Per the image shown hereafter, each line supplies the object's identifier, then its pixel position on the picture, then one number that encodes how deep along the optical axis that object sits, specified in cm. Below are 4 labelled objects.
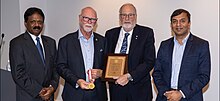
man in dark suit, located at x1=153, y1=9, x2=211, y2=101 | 286
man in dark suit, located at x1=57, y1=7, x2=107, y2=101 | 316
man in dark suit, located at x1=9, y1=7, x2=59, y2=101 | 303
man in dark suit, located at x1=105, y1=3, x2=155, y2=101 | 326
